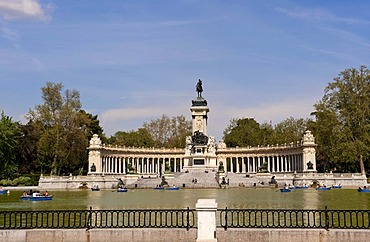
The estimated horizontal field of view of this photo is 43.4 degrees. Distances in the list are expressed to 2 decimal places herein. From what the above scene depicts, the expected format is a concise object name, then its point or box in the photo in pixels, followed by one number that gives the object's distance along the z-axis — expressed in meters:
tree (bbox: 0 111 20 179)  70.12
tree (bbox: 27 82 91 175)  77.53
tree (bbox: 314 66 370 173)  68.25
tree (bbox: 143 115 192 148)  115.62
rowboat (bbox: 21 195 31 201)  41.89
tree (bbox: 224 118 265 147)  111.69
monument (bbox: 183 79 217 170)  87.12
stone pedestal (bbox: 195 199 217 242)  15.28
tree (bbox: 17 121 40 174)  87.19
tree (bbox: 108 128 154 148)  112.00
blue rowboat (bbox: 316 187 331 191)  58.35
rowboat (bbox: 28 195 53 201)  40.16
